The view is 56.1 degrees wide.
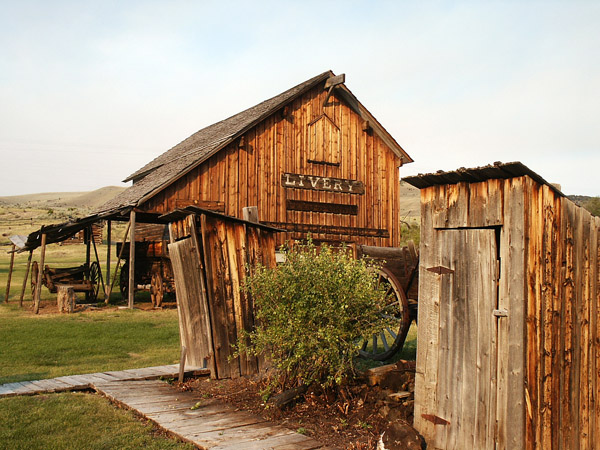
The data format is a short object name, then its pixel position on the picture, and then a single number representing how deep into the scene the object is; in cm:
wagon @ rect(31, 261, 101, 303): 2062
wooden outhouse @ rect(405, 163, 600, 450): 479
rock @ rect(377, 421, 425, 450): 512
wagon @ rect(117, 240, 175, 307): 2048
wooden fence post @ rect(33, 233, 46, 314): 1831
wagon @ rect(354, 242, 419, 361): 909
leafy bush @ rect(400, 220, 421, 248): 3377
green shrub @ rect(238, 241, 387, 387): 652
